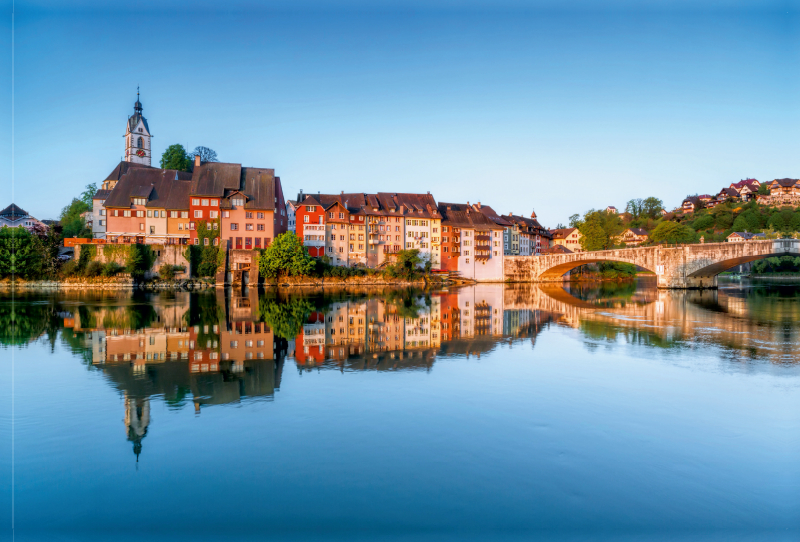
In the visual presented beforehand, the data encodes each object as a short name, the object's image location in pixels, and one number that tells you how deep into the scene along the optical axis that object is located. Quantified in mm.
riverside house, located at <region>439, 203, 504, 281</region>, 77062
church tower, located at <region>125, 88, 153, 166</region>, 82688
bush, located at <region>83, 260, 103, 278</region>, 53438
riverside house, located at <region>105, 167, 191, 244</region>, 56500
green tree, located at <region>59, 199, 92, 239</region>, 71875
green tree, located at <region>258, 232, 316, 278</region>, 56875
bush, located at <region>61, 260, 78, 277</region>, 53594
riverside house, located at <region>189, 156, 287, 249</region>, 57719
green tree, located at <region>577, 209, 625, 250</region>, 91438
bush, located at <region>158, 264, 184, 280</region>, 54750
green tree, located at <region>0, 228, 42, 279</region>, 51850
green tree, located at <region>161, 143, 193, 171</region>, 71000
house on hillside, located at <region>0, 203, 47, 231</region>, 98750
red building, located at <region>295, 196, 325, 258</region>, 66188
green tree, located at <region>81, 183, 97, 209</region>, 89625
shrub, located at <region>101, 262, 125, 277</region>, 53625
